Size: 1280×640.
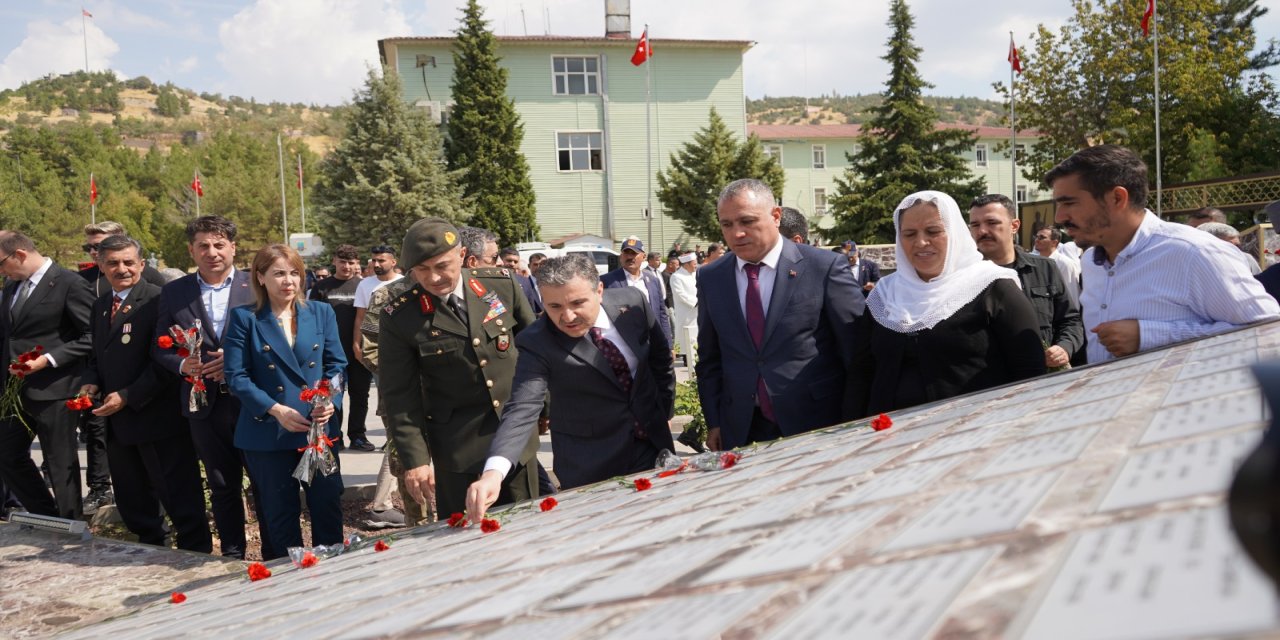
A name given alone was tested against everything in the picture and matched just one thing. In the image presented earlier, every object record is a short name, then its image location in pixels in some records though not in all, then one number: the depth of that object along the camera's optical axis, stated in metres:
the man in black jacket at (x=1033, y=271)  4.89
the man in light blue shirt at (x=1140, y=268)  2.75
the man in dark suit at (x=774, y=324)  3.72
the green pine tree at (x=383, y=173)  33.72
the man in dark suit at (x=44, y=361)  6.14
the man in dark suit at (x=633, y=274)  9.80
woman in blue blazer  4.54
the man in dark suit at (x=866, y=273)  10.26
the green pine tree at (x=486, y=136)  34.91
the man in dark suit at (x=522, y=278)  9.12
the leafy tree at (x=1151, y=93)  28.09
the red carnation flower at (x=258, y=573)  2.69
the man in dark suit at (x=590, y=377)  3.46
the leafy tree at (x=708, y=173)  34.38
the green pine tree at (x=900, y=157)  32.94
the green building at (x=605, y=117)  37.38
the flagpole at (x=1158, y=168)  22.00
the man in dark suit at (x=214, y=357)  5.11
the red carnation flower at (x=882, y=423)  2.44
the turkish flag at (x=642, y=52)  30.73
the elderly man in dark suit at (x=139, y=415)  5.54
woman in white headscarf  3.30
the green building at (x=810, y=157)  48.78
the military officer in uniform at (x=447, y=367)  4.05
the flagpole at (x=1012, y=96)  29.14
